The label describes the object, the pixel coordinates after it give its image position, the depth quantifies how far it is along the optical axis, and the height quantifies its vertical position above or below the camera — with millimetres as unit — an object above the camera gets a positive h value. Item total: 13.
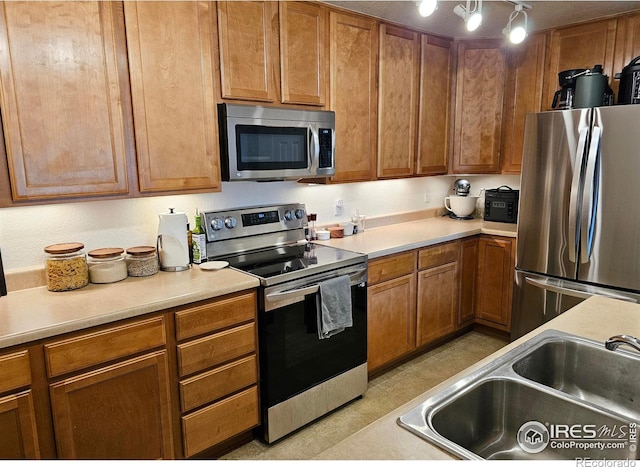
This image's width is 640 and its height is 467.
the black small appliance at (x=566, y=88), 3033 +486
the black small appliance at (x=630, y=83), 2723 +464
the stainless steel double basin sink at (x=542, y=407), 1073 -652
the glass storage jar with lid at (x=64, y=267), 1984 -441
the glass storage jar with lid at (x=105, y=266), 2098 -464
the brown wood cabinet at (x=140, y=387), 1618 -905
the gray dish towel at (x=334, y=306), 2387 -777
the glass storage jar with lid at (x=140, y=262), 2205 -468
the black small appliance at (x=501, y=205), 3684 -370
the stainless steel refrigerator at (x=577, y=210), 2609 -317
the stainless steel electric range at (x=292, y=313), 2250 -779
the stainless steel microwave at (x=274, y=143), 2350 +124
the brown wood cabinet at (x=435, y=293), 2896 -960
